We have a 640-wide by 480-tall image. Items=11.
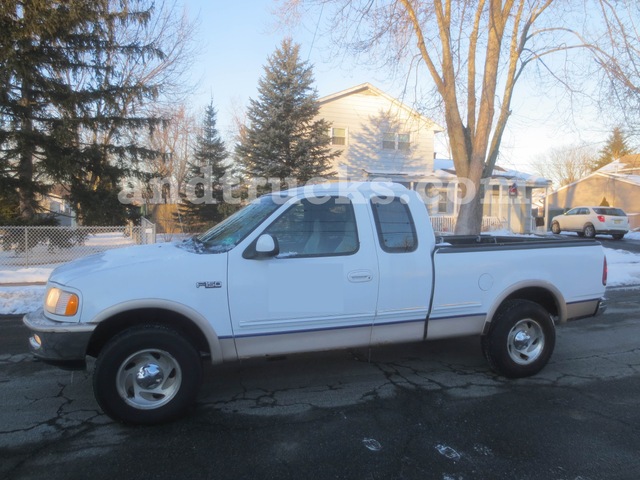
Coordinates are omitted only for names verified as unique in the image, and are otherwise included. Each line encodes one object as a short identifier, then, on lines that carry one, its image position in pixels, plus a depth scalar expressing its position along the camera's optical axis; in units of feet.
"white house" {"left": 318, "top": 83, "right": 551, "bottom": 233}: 74.59
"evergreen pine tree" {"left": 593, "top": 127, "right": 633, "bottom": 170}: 174.01
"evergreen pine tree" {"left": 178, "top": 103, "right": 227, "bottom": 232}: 78.28
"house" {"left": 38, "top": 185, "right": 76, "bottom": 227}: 44.63
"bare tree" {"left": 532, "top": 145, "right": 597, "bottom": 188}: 202.49
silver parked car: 76.64
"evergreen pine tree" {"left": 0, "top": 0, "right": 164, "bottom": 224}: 39.19
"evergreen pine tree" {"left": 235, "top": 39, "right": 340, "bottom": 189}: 63.77
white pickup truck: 11.04
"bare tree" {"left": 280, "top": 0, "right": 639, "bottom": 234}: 36.73
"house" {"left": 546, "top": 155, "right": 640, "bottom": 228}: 117.91
